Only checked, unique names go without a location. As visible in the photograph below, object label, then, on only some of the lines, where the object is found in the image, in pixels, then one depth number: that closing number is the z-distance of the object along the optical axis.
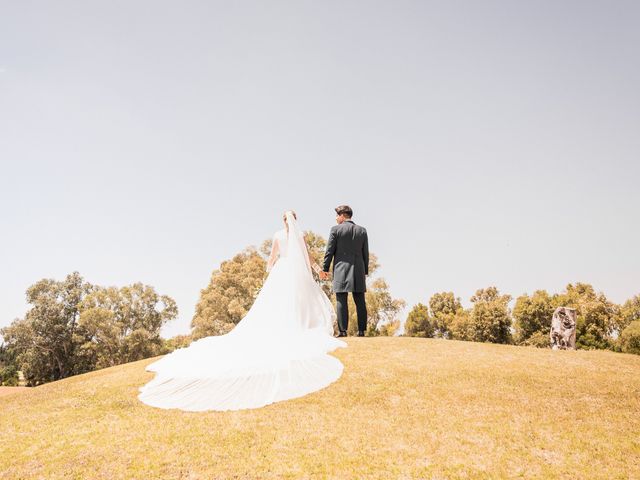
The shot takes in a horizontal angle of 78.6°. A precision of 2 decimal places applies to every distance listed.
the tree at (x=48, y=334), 48.97
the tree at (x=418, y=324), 62.06
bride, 7.58
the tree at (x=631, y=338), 40.00
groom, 12.17
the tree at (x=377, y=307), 39.12
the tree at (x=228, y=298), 36.38
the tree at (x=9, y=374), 59.44
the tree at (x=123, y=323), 44.00
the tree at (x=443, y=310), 62.28
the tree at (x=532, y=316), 51.56
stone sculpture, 14.61
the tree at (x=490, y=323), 53.41
